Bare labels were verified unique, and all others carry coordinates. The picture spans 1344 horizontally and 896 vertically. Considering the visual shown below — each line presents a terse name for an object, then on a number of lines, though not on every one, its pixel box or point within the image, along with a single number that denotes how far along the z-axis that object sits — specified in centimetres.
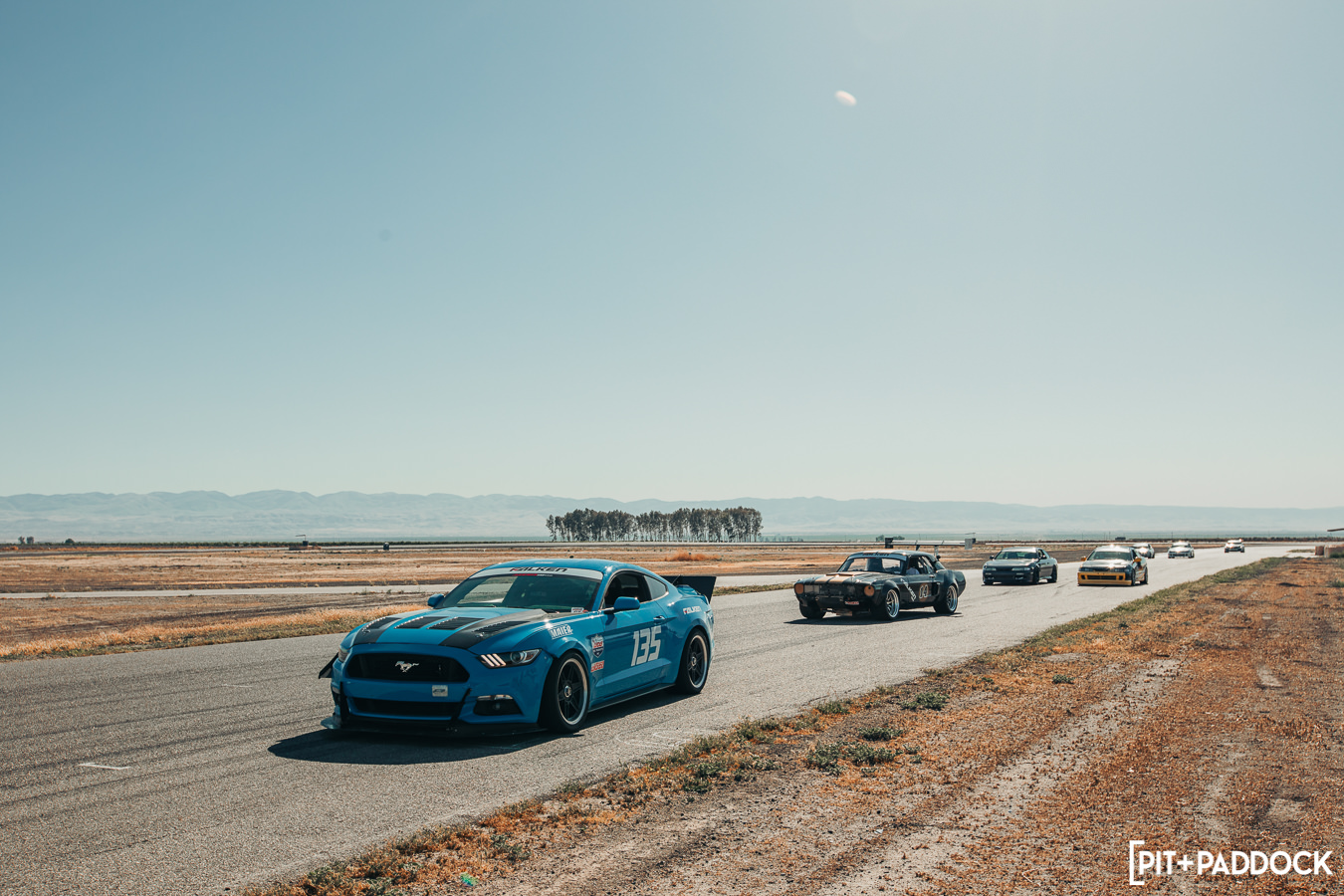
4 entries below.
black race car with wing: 2059
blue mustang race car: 801
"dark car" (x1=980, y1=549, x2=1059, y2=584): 3503
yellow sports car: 3341
